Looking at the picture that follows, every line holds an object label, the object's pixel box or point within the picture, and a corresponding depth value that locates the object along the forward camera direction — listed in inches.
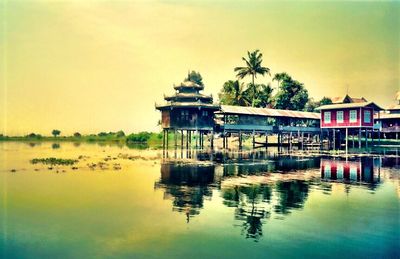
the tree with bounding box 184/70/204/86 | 3264.5
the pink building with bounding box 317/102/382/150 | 1861.5
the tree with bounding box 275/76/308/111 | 2723.9
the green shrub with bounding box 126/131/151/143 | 3065.9
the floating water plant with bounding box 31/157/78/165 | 1184.7
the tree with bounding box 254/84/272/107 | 2684.5
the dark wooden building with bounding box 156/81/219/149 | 1756.9
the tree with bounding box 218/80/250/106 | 2578.7
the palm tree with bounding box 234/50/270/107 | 2568.9
